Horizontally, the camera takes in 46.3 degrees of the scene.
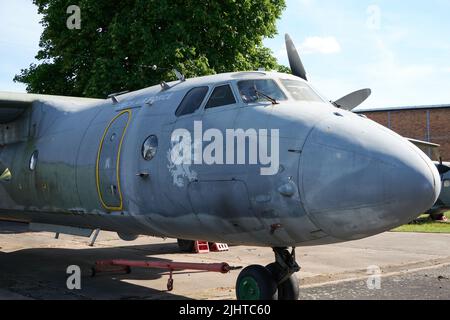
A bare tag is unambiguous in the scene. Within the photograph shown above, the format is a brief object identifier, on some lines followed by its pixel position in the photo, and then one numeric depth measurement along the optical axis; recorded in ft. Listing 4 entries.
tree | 73.56
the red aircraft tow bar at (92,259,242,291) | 28.58
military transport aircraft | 18.58
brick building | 156.46
